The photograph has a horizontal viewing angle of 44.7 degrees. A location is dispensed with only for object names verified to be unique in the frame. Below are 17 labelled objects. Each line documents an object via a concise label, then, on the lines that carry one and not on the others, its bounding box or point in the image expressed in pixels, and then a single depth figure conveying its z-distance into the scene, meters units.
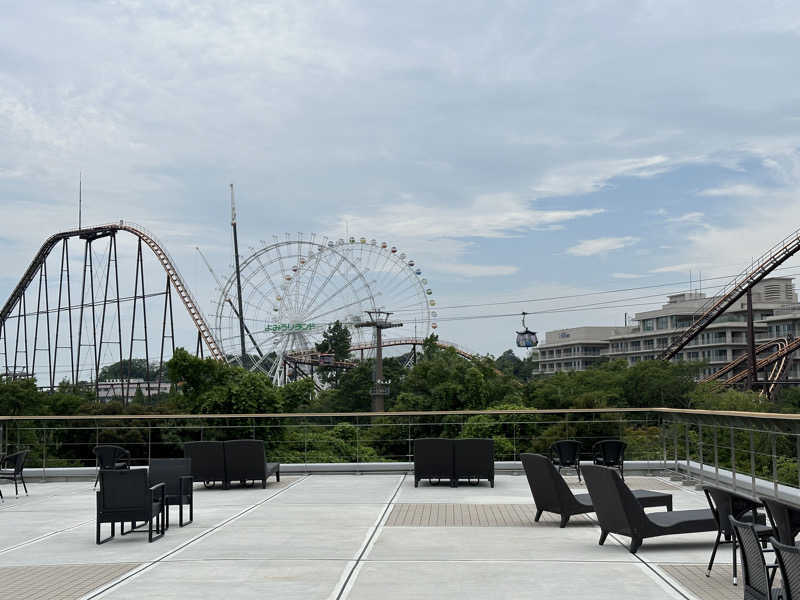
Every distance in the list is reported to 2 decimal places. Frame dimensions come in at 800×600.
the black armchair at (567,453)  13.85
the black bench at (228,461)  13.80
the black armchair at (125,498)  8.80
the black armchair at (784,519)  5.98
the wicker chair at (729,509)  6.89
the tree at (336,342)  79.44
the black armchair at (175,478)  9.95
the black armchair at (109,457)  14.03
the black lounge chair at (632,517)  7.82
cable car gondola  116.44
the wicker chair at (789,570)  4.35
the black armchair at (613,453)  13.64
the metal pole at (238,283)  55.70
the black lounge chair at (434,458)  13.72
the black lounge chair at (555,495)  9.28
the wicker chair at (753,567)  4.84
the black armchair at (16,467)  13.05
